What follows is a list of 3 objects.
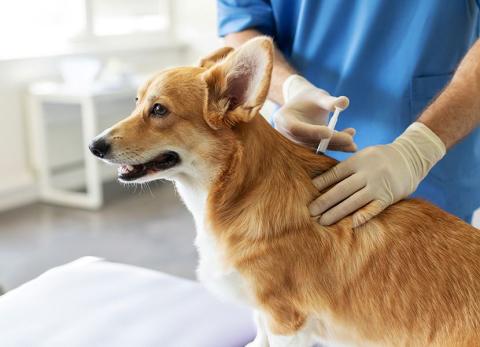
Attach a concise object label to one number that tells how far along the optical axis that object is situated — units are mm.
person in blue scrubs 1238
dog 975
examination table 1222
